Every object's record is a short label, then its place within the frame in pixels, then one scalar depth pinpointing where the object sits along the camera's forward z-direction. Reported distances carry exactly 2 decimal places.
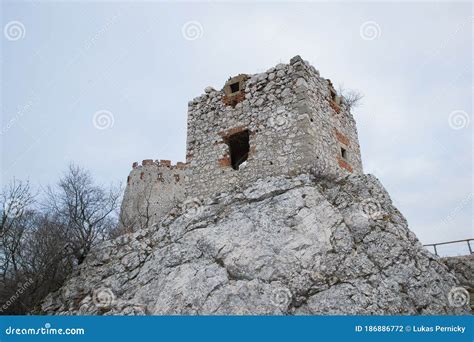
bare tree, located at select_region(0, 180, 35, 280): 9.41
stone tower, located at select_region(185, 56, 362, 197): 8.30
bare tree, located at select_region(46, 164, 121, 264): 8.99
